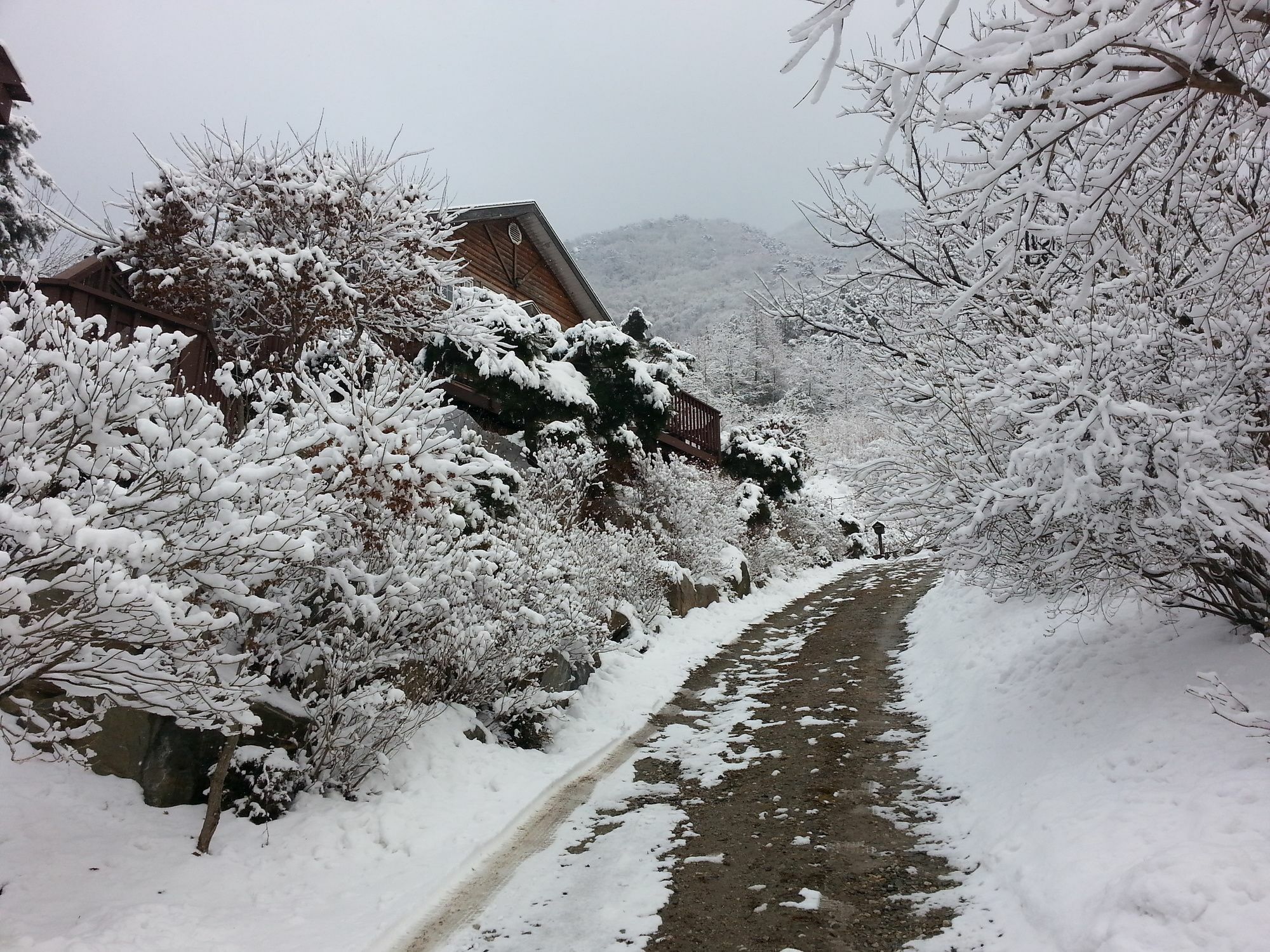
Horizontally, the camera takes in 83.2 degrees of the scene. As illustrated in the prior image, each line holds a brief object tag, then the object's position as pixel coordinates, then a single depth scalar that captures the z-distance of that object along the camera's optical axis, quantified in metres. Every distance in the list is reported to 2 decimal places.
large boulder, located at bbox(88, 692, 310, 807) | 4.64
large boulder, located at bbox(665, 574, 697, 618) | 13.38
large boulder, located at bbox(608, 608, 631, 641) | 10.62
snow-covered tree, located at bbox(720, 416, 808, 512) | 21.08
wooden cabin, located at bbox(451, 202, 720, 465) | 15.75
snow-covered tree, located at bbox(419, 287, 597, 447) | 11.13
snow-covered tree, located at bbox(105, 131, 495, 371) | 8.02
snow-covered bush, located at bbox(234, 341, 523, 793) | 5.12
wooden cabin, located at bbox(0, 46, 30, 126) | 8.39
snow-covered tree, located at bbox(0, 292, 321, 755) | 3.04
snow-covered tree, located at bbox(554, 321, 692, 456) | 13.66
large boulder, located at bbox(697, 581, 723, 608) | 14.38
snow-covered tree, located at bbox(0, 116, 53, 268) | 15.15
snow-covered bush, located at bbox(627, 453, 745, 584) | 14.73
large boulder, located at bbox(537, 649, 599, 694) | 7.98
